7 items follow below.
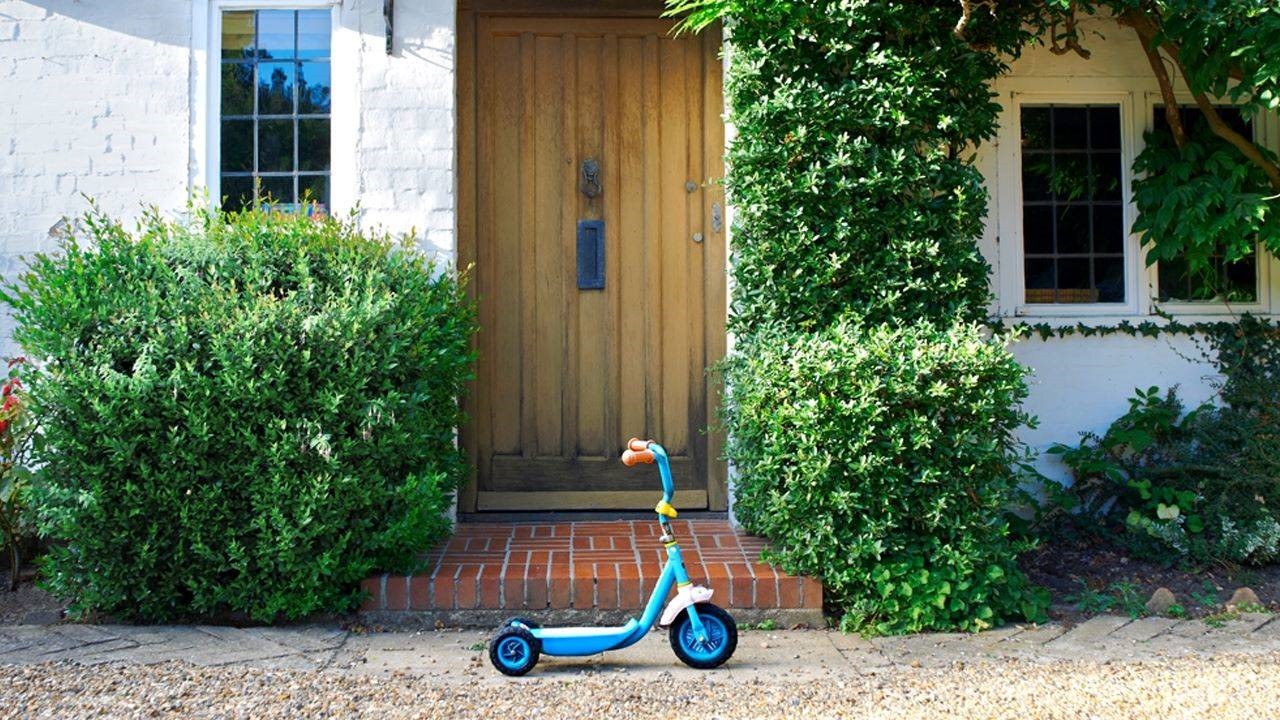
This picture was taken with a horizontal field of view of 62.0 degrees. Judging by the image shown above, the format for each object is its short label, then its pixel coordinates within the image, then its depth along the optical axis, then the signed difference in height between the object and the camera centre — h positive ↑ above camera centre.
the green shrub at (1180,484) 4.72 -0.48
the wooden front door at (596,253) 5.09 +0.62
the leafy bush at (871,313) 3.90 +0.29
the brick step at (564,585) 3.94 -0.75
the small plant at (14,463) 4.11 -0.31
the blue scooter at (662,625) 3.36 -0.80
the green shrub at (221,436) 3.75 -0.19
